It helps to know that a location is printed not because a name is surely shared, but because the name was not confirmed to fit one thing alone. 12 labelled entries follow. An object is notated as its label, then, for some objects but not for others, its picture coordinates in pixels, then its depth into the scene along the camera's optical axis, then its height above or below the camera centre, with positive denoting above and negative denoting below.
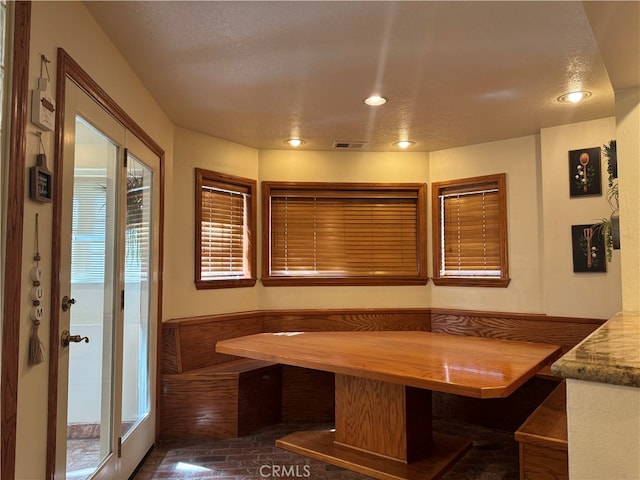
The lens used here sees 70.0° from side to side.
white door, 1.84 -0.14
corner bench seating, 3.29 -0.79
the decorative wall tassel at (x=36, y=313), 1.52 -0.15
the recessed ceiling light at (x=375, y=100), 2.89 +1.06
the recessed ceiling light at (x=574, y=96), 2.85 +1.07
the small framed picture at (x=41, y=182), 1.50 +0.29
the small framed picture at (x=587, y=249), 3.29 +0.11
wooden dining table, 2.29 -0.54
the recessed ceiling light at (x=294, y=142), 3.87 +1.07
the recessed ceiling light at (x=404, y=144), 3.92 +1.07
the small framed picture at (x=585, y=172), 3.33 +0.68
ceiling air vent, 3.96 +1.06
